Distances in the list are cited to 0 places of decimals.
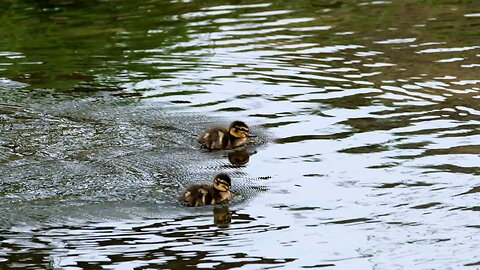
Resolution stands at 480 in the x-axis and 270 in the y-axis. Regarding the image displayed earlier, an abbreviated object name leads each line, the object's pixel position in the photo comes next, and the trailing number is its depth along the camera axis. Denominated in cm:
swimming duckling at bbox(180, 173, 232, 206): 1637
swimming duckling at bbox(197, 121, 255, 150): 1941
